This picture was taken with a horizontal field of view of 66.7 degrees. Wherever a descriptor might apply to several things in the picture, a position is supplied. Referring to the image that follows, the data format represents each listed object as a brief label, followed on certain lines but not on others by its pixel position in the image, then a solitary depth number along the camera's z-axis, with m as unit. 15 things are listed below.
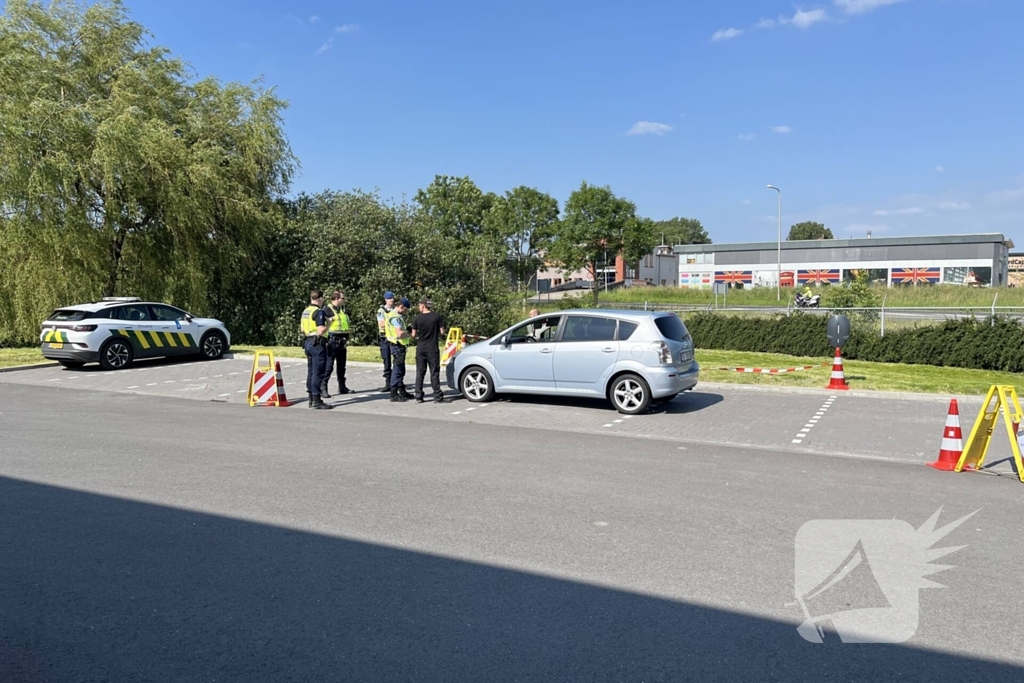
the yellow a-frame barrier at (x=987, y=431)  7.84
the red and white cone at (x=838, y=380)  14.82
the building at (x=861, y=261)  64.62
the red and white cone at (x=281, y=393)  12.60
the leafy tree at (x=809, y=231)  137.50
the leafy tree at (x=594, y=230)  55.09
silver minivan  11.72
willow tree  19.75
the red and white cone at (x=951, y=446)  8.28
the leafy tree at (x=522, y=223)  56.56
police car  16.97
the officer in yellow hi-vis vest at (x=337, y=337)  13.17
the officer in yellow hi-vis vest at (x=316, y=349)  12.41
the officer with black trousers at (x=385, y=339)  13.46
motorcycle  36.41
